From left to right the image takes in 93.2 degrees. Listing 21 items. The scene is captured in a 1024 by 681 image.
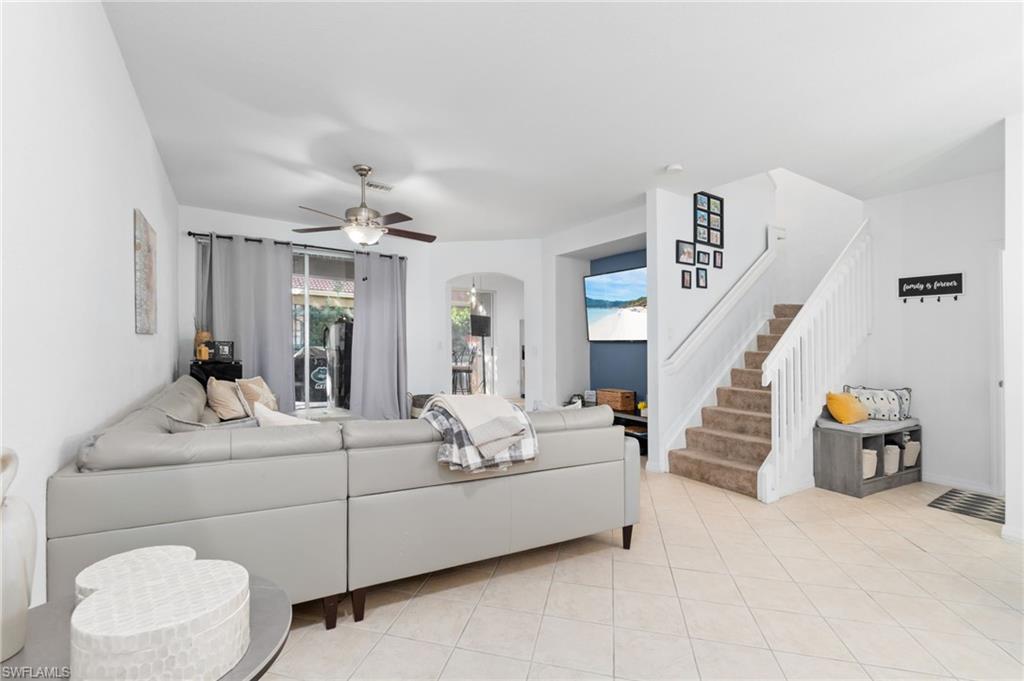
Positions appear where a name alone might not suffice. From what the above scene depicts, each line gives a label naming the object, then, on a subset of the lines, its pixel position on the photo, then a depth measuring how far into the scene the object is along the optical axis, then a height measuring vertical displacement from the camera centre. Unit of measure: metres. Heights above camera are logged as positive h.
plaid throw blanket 2.16 -0.49
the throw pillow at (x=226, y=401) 3.81 -0.47
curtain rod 5.02 +1.11
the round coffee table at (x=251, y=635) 0.81 -0.55
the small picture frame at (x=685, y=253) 4.67 +0.86
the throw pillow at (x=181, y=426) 2.17 -0.38
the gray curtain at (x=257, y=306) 5.09 +0.38
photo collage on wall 4.74 +0.99
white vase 0.77 -0.37
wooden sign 3.98 +0.47
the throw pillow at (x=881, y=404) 4.12 -0.54
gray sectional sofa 1.59 -0.64
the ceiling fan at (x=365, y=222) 3.71 +0.92
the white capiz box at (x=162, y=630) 0.75 -0.46
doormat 3.30 -1.19
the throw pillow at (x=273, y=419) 2.29 -0.37
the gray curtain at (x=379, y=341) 5.96 +0.00
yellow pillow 3.91 -0.55
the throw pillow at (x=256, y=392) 4.25 -0.46
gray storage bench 3.70 -0.88
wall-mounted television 5.83 +0.44
